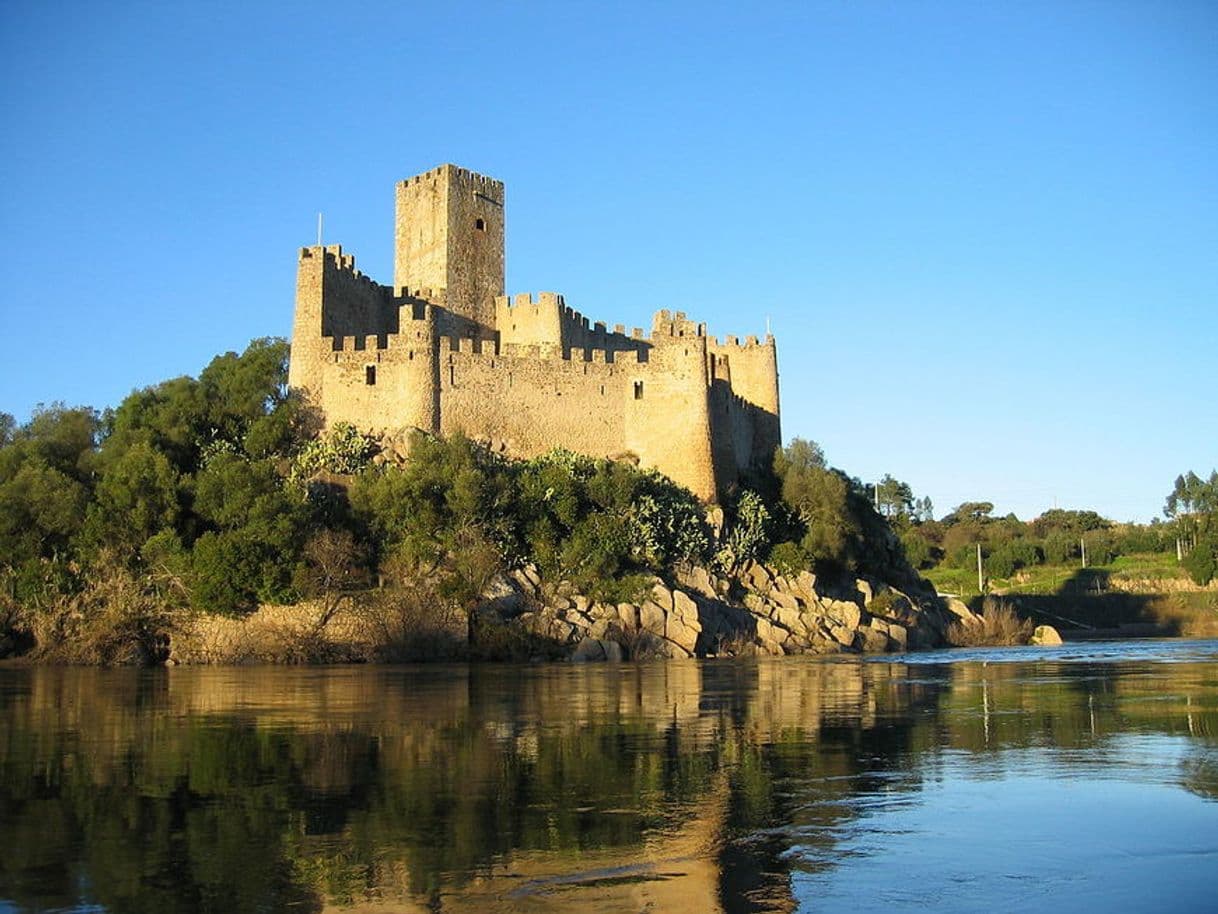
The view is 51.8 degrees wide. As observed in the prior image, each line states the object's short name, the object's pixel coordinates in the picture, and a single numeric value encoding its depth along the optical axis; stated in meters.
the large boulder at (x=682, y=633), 38.16
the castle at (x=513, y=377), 44.09
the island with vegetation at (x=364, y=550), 36.50
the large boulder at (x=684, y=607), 38.69
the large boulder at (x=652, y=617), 38.19
